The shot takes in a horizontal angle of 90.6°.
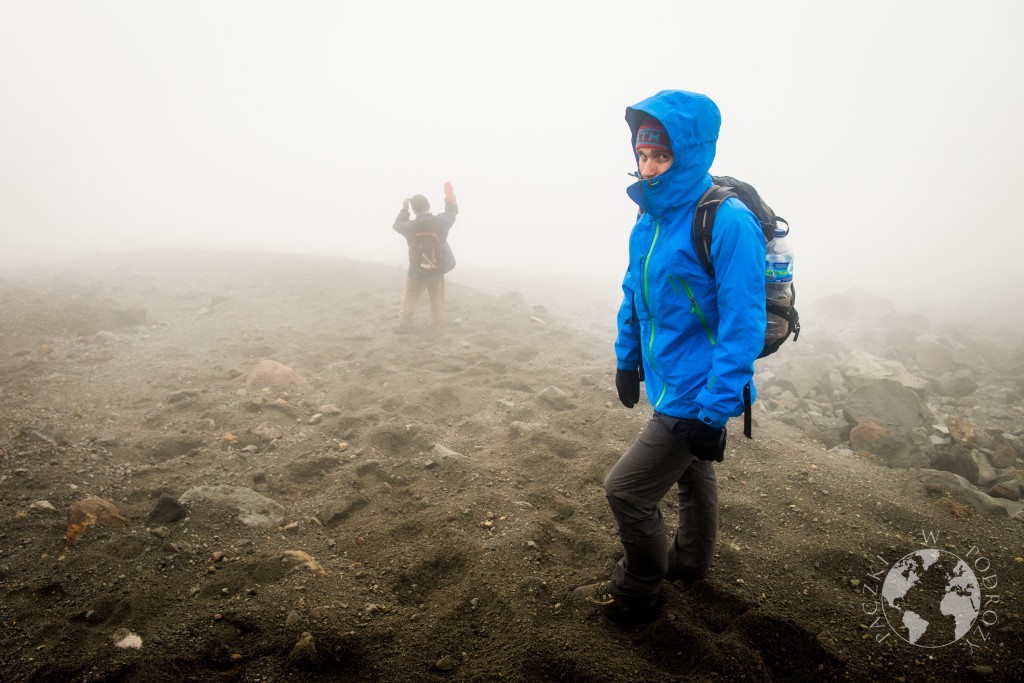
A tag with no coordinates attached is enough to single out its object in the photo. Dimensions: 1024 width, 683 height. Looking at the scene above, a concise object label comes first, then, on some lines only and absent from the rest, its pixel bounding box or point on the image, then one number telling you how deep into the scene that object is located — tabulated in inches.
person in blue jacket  97.2
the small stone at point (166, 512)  152.9
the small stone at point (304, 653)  105.1
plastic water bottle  107.0
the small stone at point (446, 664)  106.8
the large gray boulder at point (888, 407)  265.0
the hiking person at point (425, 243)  378.6
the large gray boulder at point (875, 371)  356.8
